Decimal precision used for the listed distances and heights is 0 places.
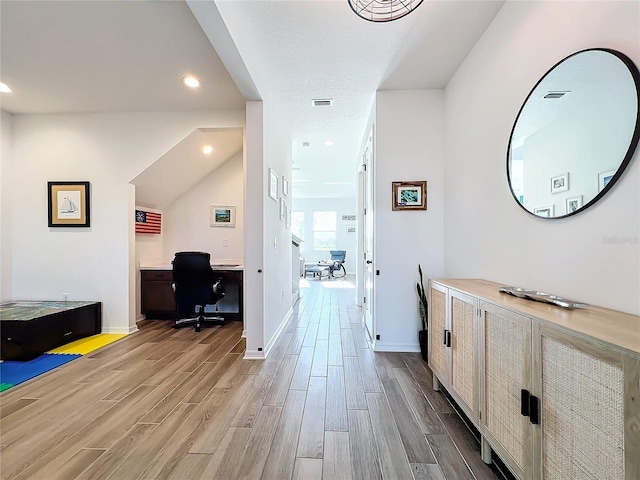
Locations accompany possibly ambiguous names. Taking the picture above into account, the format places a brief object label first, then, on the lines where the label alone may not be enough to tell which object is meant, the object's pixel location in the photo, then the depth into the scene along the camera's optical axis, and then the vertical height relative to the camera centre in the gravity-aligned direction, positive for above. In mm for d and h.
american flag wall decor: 3973 +262
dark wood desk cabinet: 4031 -752
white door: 3385 +103
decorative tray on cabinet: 1211 -268
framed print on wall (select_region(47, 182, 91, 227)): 3508 +450
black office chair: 3623 -562
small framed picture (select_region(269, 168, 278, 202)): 3127 +628
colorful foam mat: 2330 -1142
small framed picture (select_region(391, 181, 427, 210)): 2953 +464
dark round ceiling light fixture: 1658 +1392
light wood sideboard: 793 -530
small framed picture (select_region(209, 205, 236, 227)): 4422 +366
